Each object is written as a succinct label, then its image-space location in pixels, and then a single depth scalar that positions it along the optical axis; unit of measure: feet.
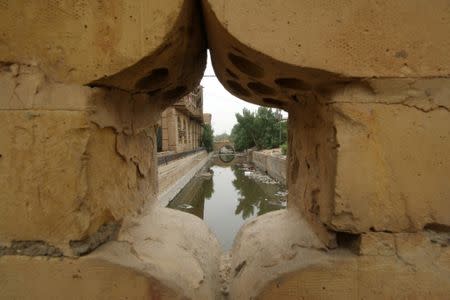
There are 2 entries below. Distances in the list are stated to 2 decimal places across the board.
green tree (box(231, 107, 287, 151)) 69.65
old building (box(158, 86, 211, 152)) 35.66
